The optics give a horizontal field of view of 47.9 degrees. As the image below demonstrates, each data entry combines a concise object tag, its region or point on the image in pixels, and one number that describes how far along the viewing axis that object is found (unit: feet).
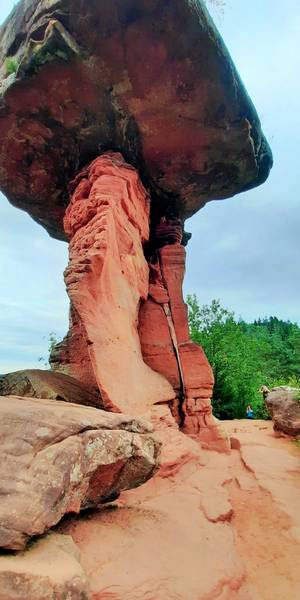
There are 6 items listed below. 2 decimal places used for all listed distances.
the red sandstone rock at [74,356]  19.29
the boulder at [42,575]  5.25
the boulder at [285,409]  30.09
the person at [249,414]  50.47
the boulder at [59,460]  6.40
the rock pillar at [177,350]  19.97
